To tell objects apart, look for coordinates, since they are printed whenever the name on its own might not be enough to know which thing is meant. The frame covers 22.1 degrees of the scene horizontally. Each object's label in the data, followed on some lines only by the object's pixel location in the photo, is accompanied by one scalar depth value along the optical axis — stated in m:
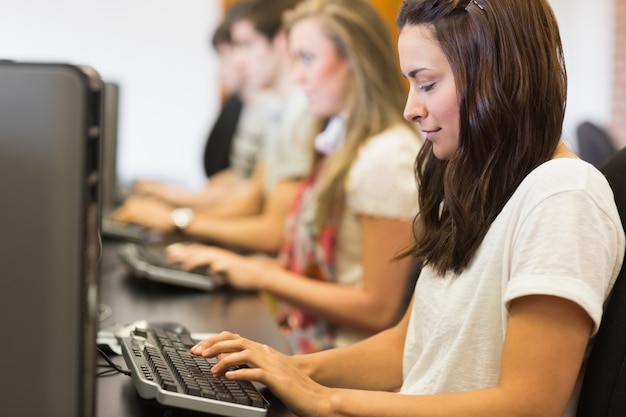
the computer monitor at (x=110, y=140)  3.97
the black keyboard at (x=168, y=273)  3.13
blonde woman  3.04
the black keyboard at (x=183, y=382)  2.01
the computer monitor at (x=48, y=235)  1.80
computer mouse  2.56
